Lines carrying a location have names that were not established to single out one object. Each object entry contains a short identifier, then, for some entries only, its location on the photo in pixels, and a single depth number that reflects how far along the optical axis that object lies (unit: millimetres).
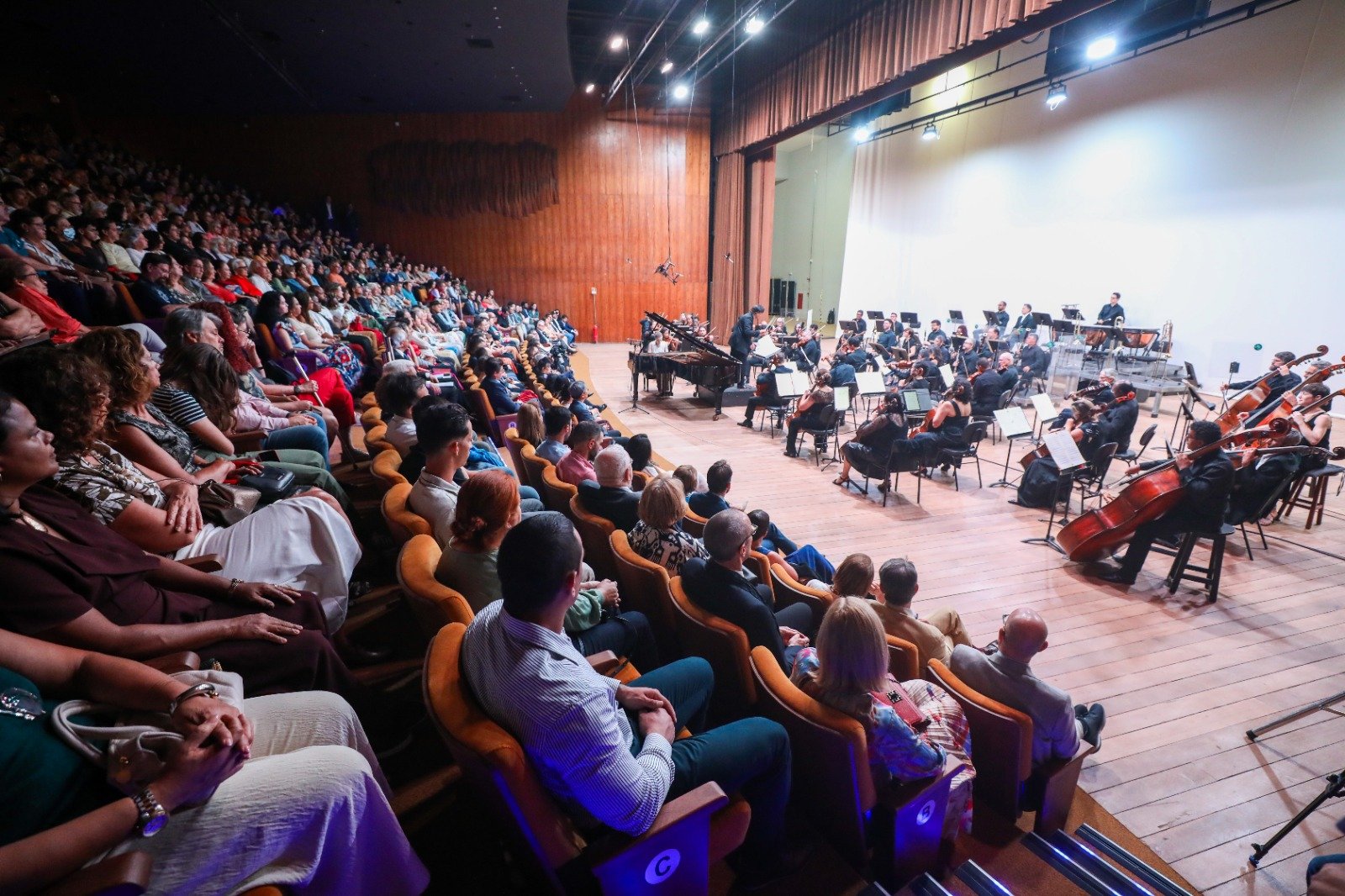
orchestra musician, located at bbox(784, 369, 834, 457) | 6660
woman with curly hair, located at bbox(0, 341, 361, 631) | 1802
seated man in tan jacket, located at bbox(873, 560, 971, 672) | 2422
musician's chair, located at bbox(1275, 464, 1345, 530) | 4948
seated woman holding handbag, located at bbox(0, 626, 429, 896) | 1018
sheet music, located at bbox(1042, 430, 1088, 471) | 4418
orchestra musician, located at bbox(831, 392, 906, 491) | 5633
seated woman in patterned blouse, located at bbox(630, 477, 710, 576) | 2541
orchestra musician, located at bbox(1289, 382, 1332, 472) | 4715
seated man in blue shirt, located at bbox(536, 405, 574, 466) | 3957
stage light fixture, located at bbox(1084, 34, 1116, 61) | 9203
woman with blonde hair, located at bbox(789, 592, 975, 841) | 1710
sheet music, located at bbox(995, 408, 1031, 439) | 5225
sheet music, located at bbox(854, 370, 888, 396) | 7117
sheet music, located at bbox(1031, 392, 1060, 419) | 5594
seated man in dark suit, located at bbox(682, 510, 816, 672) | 2057
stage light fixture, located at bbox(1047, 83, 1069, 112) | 10703
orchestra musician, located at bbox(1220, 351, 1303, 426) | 5996
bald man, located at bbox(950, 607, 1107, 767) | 2051
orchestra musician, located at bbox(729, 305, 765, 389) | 9602
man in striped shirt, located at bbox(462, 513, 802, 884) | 1262
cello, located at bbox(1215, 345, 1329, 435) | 5512
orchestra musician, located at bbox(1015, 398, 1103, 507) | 5387
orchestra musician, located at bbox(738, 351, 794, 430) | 7861
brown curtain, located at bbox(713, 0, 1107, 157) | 6871
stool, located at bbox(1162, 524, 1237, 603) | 3844
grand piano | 8859
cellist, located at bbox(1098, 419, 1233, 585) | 3771
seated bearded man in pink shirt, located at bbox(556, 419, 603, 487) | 3605
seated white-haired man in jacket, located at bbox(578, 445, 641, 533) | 2945
